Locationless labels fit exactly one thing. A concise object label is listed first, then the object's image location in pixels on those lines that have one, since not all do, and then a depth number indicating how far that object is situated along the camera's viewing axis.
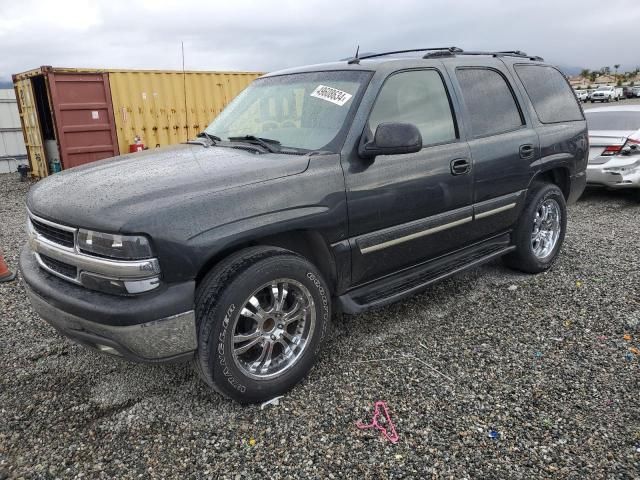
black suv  2.43
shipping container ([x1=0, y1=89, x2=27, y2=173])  13.98
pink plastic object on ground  2.58
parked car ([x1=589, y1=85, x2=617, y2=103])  45.66
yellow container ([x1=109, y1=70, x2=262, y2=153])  11.05
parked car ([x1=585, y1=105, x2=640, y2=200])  7.44
